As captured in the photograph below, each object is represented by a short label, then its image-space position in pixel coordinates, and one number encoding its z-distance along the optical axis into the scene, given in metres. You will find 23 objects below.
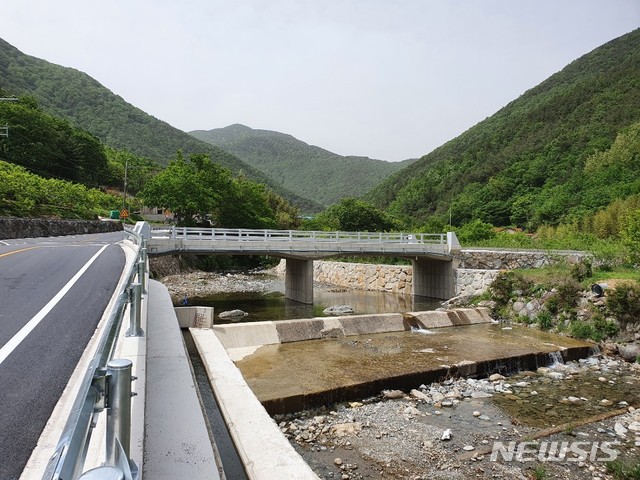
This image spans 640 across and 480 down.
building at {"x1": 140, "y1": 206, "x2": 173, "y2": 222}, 65.55
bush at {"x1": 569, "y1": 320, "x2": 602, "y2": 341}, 16.56
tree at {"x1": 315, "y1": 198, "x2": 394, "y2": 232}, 59.44
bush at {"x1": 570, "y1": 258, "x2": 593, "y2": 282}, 19.89
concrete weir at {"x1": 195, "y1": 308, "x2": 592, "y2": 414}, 10.36
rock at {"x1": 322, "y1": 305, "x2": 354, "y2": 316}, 23.92
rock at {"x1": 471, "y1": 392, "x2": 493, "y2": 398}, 10.66
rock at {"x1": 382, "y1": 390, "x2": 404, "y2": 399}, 10.52
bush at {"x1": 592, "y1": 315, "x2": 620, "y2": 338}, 16.14
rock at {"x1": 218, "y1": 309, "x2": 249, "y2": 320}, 21.56
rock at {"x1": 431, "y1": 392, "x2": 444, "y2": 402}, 10.30
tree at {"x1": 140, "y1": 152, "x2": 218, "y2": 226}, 43.66
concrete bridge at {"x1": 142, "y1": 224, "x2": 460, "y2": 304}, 23.44
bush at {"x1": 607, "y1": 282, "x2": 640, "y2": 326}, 16.06
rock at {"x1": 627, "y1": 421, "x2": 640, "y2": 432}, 8.79
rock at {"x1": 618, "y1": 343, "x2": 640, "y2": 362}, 14.41
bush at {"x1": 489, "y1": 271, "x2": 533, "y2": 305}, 21.50
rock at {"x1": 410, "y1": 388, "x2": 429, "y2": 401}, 10.41
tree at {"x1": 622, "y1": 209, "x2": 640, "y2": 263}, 21.19
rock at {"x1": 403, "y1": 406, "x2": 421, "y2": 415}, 9.41
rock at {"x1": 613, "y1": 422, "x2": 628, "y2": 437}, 8.62
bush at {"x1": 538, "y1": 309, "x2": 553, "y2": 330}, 18.53
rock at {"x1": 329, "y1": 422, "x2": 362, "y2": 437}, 8.32
